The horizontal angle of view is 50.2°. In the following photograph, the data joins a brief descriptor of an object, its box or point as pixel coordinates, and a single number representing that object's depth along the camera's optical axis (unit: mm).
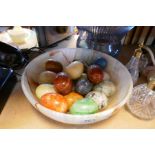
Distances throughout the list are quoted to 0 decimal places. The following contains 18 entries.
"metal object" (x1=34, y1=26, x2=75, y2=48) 673
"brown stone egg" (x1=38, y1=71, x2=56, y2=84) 506
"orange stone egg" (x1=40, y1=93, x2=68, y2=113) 418
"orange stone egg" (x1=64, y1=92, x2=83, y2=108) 456
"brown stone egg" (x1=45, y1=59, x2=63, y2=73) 543
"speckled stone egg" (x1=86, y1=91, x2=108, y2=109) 444
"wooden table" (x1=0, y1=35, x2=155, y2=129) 451
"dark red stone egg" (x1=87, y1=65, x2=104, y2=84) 495
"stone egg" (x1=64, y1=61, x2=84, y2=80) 514
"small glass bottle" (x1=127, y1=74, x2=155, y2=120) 486
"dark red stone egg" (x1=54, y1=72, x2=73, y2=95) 462
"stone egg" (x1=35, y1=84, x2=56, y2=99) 468
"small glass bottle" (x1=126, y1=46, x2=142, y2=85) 538
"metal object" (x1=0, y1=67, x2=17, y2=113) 488
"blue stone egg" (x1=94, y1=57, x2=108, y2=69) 564
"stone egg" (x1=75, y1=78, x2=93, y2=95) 484
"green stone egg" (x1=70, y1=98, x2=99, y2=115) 410
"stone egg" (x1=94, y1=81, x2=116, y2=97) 488
